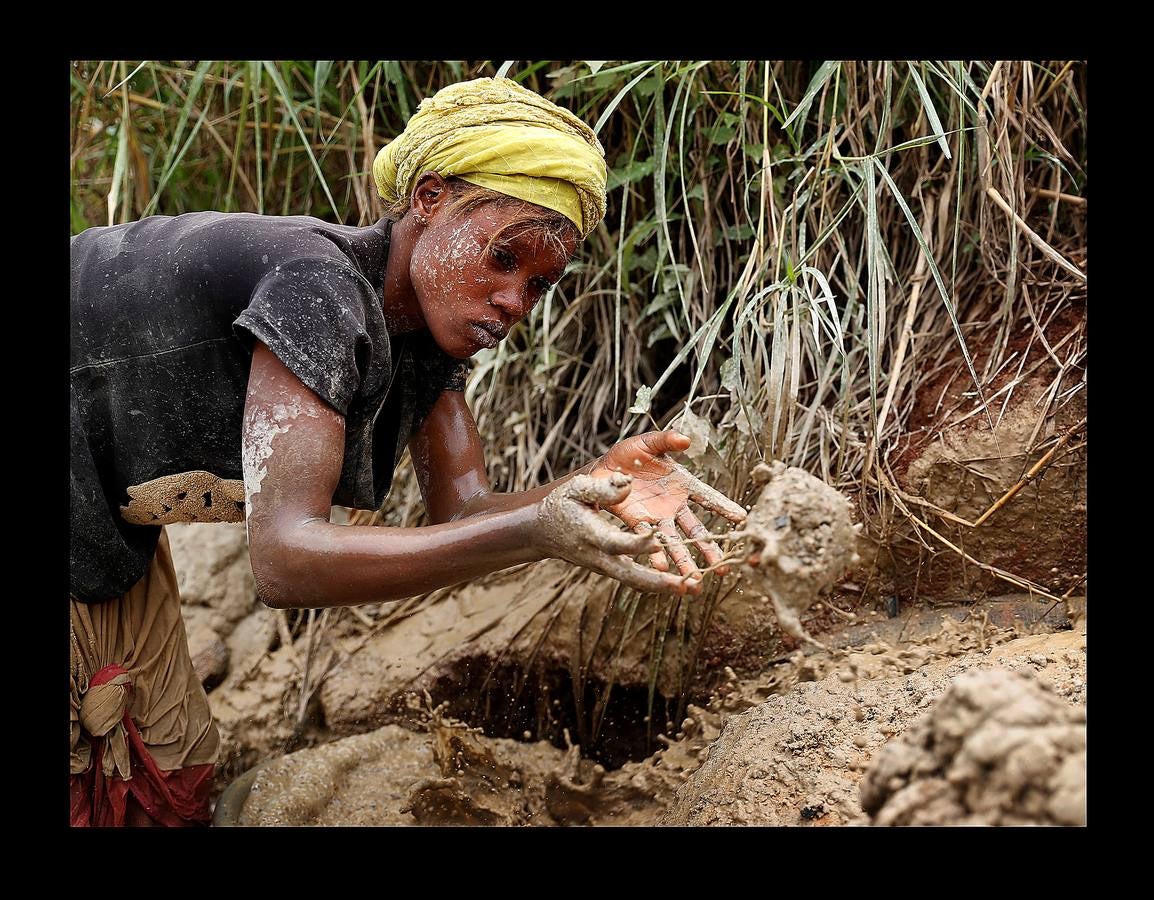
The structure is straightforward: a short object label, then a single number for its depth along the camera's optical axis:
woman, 1.44
